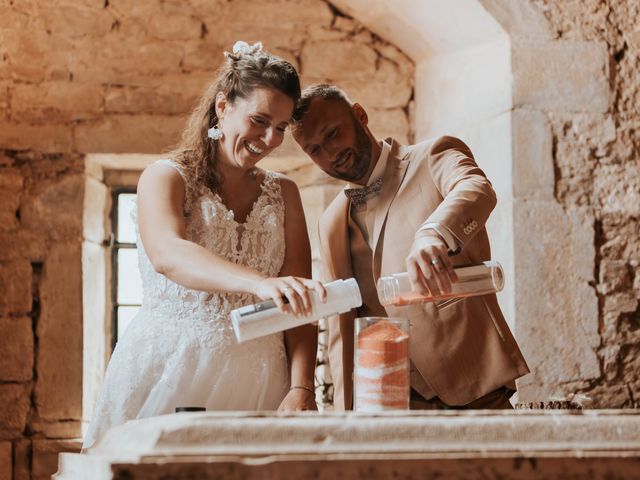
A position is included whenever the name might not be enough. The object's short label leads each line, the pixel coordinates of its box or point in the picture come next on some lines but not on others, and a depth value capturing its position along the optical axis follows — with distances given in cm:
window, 423
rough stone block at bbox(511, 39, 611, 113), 360
